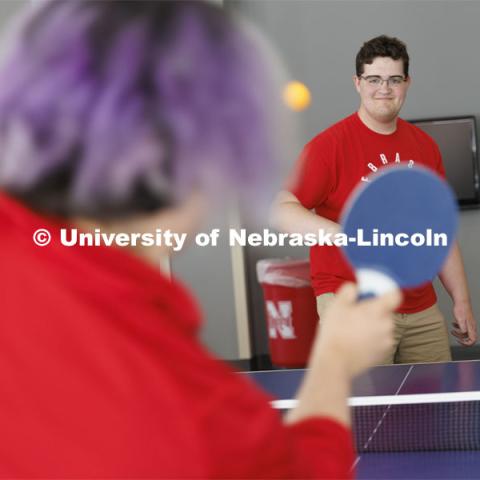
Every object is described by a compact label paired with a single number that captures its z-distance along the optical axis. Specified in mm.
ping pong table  2846
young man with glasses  3691
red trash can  7012
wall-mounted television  7113
